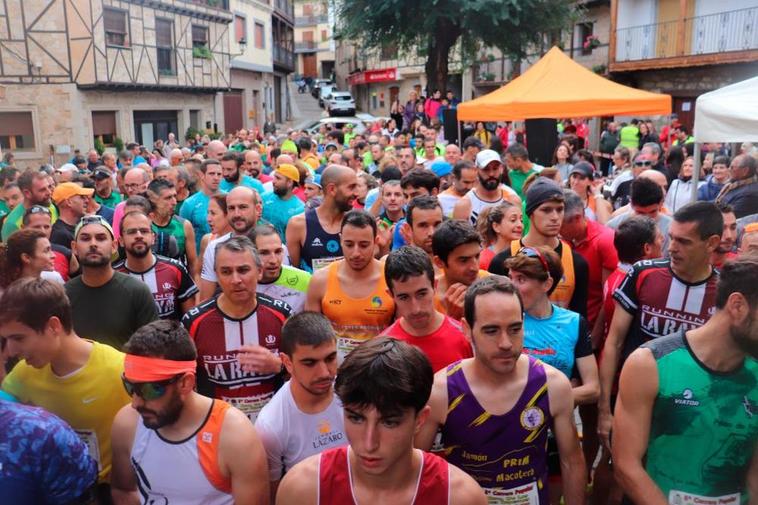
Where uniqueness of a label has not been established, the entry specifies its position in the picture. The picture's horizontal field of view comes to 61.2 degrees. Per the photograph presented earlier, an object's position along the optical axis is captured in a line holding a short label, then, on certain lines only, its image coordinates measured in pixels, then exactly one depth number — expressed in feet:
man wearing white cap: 20.59
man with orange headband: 8.36
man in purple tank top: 8.69
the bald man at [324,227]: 18.06
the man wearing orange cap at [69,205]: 19.90
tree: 68.74
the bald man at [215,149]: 32.58
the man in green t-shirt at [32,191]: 21.67
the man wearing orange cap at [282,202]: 22.90
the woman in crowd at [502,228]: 15.42
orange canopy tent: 32.27
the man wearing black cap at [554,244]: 13.57
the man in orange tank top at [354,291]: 13.05
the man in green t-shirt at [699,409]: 8.18
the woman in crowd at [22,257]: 13.61
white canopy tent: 18.81
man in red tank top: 6.39
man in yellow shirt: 9.59
